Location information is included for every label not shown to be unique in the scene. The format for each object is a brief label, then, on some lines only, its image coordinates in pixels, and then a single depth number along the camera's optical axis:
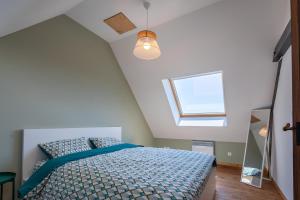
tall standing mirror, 3.06
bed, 1.33
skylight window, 3.97
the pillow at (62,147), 2.28
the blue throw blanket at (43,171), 1.90
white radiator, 4.20
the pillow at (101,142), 2.91
